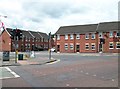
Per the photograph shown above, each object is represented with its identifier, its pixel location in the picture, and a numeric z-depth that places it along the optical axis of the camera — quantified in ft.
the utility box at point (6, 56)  37.66
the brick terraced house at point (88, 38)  75.60
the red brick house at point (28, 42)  103.31
